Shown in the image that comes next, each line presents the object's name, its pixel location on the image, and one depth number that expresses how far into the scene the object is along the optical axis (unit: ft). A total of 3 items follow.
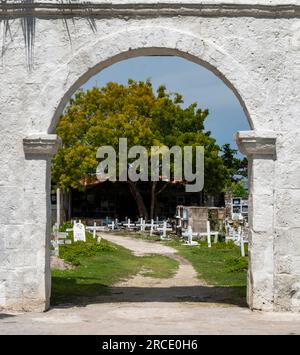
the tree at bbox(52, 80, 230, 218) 95.30
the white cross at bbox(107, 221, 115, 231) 95.86
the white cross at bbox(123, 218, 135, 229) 93.60
